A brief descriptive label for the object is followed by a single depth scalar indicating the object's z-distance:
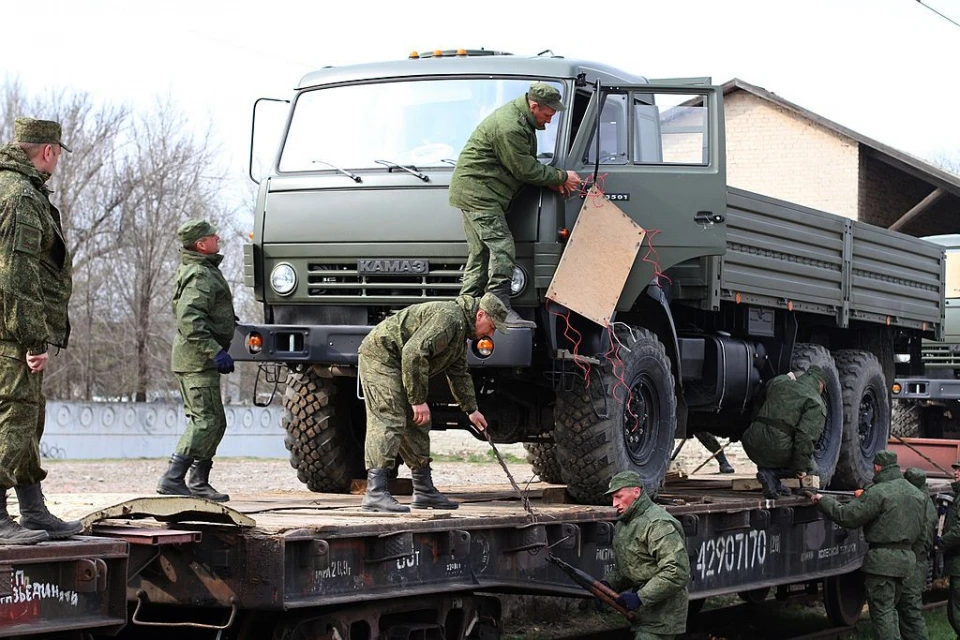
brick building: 26.44
